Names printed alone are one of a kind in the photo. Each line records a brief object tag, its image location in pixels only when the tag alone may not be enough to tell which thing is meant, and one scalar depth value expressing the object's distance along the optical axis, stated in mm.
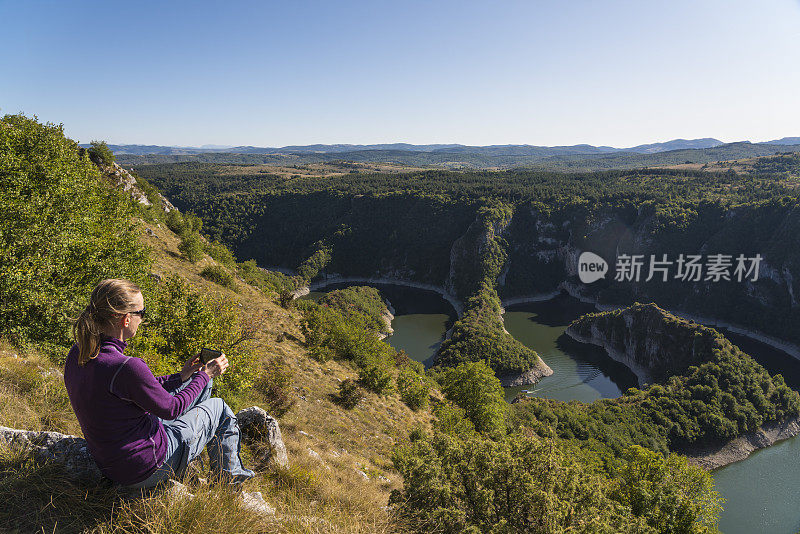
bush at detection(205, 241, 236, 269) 48078
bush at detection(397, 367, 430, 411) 26516
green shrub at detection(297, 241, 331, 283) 121375
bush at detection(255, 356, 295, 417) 13526
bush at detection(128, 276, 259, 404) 10992
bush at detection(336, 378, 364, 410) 20094
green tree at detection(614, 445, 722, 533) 18891
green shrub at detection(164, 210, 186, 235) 47422
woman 3523
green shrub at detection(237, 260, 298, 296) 48538
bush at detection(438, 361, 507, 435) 32125
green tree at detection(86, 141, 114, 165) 38062
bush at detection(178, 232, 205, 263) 35812
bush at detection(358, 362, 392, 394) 24375
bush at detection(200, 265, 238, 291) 32250
